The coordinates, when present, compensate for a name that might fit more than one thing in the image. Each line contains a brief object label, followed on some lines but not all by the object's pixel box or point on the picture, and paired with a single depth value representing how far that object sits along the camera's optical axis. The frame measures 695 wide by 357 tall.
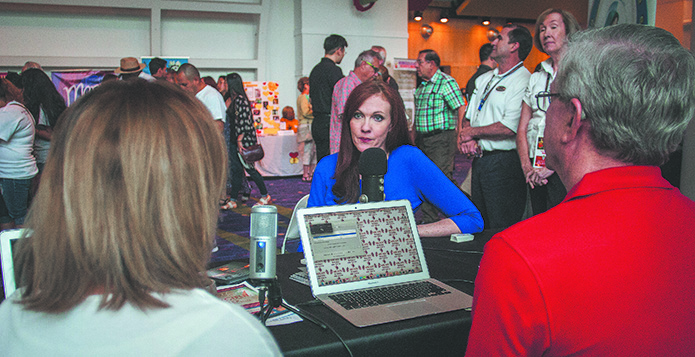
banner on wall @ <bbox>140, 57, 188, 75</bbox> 8.09
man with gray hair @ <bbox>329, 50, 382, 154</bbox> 4.08
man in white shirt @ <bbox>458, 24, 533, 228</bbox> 3.10
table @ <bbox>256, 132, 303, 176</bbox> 8.62
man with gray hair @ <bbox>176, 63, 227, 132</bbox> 5.12
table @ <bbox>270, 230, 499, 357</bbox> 1.10
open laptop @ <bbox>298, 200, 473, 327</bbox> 1.33
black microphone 1.56
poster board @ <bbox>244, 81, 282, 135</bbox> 9.46
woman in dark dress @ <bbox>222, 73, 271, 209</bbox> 5.90
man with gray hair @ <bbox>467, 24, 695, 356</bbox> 0.79
